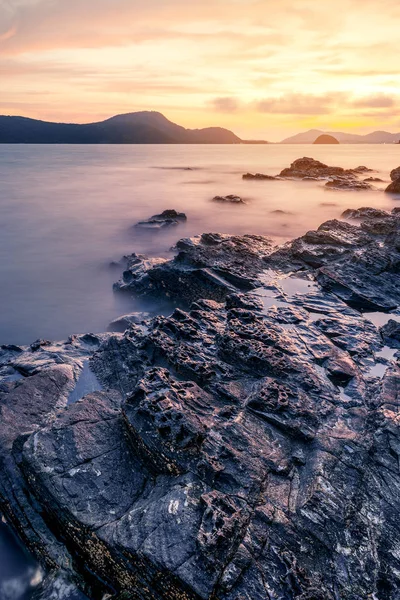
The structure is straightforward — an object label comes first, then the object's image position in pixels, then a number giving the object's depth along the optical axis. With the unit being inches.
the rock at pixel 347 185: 1375.5
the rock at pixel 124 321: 398.0
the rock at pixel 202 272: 416.8
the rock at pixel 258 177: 1813.5
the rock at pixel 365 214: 699.4
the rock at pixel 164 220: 808.3
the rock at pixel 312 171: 1827.8
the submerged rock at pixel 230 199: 1093.1
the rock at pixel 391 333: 300.0
